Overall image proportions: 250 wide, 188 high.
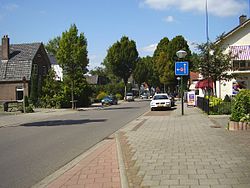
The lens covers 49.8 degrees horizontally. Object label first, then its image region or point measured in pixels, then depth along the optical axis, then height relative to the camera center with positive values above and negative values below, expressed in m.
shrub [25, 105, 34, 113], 25.43 -1.51
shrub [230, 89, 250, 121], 10.13 -0.43
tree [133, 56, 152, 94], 63.76 +5.25
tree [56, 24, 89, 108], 28.75 +4.36
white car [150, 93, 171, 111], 23.01 -0.68
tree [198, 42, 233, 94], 19.09 +2.44
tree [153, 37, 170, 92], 50.59 +6.50
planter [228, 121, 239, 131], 10.08 -1.13
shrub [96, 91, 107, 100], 46.72 -0.07
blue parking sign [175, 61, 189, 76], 18.33 +1.85
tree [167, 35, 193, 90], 49.59 +8.62
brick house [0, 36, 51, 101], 35.88 +3.54
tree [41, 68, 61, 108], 31.86 +0.50
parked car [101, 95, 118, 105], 37.13 -0.76
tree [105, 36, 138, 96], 49.05 +6.73
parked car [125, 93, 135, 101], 49.74 -0.41
